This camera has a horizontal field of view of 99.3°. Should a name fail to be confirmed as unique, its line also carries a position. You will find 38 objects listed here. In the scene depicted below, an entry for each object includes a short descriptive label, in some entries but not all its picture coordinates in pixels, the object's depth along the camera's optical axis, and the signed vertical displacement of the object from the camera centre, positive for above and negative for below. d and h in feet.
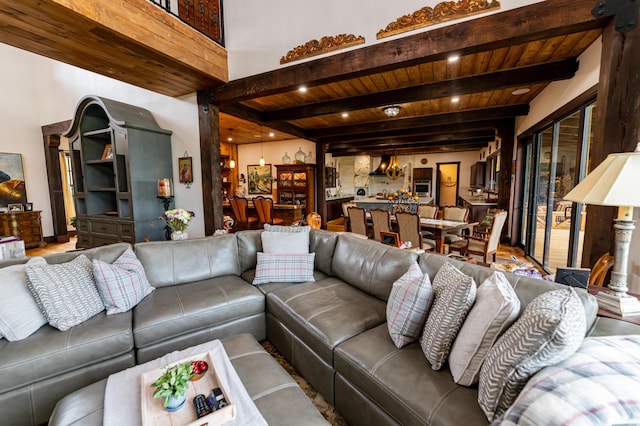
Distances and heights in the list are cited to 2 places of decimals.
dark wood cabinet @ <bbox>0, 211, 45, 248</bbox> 17.37 -2.50
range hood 34.40 +2.15
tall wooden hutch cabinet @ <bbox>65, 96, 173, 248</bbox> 13.14 +0.92
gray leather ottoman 3.50 -2.99
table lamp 3.92 -0.25
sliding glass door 9.87 -0.25
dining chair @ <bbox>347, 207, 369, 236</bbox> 14.38 -1.94
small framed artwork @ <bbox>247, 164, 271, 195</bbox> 27.63 +0.68
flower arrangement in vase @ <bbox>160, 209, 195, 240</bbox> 9.20 -1.21
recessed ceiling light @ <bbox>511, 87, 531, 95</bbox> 13.16 +4.50
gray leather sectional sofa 4.06 -2.92
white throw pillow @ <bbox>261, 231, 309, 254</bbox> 8.74 -1.86
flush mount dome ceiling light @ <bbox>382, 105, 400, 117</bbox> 14.53 +4.01
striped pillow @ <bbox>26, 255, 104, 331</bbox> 5.45 -2.16
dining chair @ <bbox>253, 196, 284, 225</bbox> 18.49 -1.59
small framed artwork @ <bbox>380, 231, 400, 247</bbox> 9.45 -2.00
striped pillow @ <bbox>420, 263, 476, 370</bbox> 4.15 -2.11
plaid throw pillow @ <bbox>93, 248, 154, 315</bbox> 6.22 -2.28
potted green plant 3.42 -2.57
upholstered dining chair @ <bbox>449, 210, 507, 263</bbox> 11.83 -2.85
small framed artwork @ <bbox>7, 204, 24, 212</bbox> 18.01 -1.25
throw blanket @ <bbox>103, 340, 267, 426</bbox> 3.37 -2.86
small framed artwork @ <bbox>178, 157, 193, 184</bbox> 14.37 +0.93
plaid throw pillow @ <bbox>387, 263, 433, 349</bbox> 4.82 -2.29
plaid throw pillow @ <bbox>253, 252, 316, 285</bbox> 8.18 -2.53
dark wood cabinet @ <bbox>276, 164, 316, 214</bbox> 25.58 +0.12
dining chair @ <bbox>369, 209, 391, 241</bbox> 13.08 -1.82
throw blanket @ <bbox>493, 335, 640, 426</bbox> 2.14 -1.79
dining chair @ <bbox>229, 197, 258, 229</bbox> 19.63 -1.92
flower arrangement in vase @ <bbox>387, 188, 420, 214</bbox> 18.42 -1.29
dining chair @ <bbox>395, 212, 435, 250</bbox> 12.09 -2.05
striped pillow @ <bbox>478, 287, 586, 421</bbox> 2.76 -1.75
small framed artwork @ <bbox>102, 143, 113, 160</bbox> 14.19 +1.86
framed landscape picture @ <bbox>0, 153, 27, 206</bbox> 18.01 +0.58
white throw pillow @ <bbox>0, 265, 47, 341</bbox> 5.09 -2.31
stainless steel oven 37.89 -0.61
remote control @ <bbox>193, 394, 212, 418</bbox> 3.37 -2.79
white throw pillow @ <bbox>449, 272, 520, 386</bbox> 3.64 -2.01
